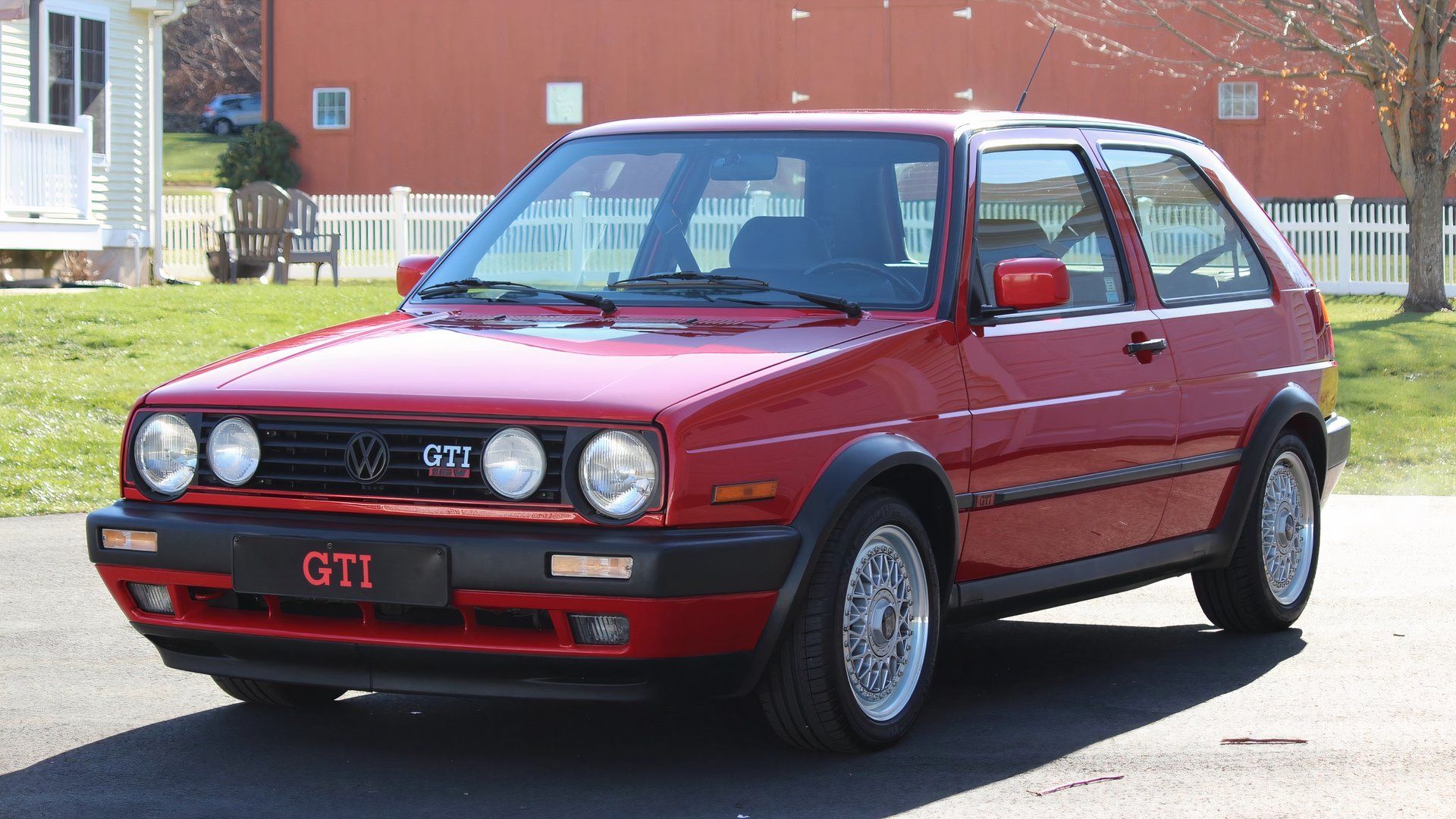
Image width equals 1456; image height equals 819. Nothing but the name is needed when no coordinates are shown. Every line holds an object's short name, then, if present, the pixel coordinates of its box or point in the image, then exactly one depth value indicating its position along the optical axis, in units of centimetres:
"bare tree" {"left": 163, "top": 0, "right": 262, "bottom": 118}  6781
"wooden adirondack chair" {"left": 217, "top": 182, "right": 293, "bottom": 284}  2409
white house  2188
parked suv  6469
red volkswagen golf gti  446
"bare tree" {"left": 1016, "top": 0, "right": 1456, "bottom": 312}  2116
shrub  3888
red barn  3531
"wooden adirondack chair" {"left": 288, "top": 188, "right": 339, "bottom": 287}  2439
